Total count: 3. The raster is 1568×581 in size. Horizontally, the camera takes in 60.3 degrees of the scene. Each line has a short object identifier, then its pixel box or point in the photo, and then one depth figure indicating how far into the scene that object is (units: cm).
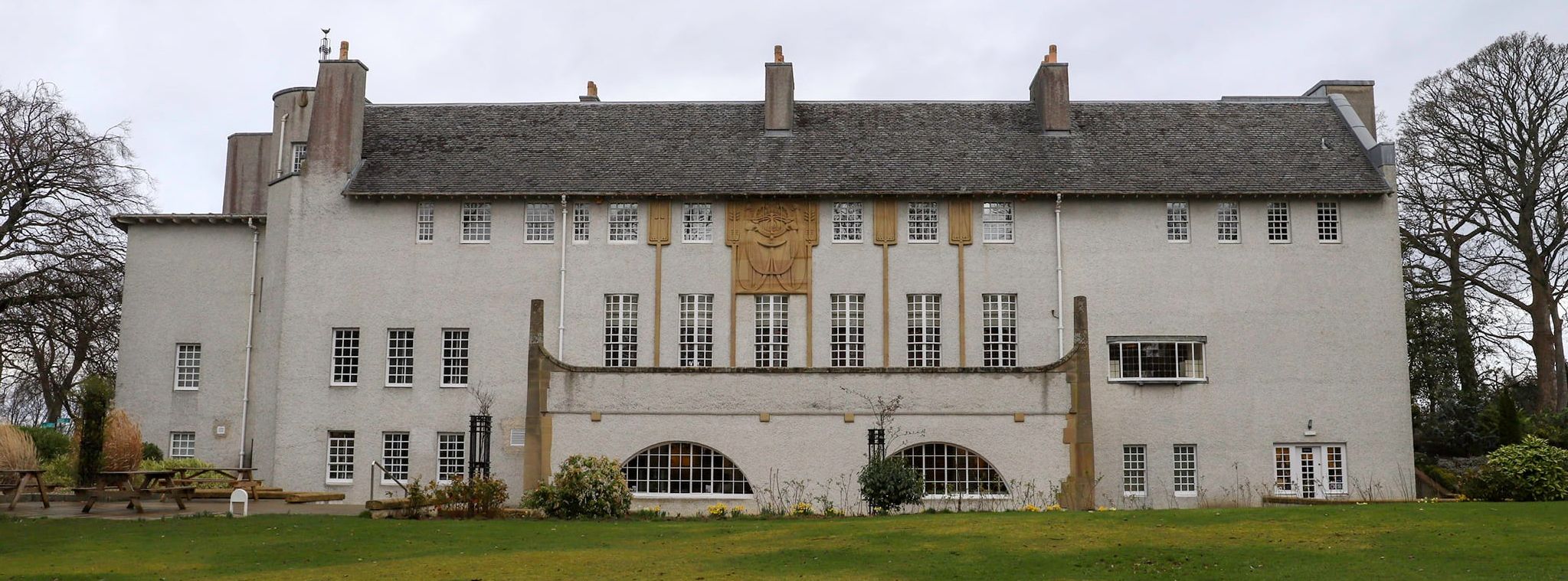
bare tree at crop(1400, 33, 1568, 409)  3803
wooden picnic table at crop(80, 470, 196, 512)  2506
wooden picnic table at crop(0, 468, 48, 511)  2466
